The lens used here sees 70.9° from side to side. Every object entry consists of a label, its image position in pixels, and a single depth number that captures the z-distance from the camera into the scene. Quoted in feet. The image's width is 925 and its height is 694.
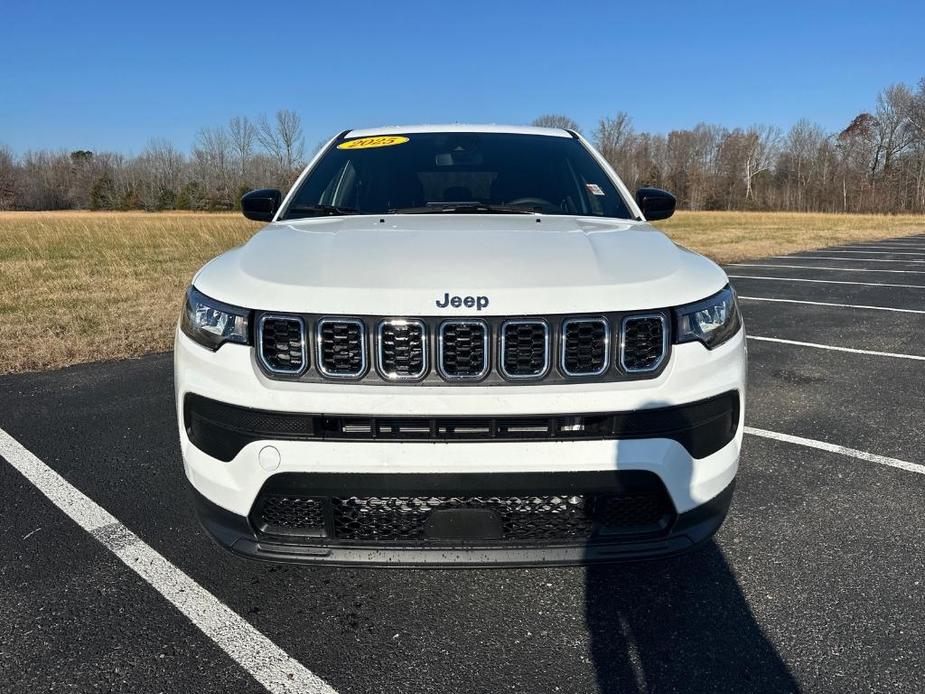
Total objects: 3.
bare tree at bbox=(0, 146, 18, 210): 257.22
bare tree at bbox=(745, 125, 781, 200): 304.30
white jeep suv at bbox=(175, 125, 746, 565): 6.24
